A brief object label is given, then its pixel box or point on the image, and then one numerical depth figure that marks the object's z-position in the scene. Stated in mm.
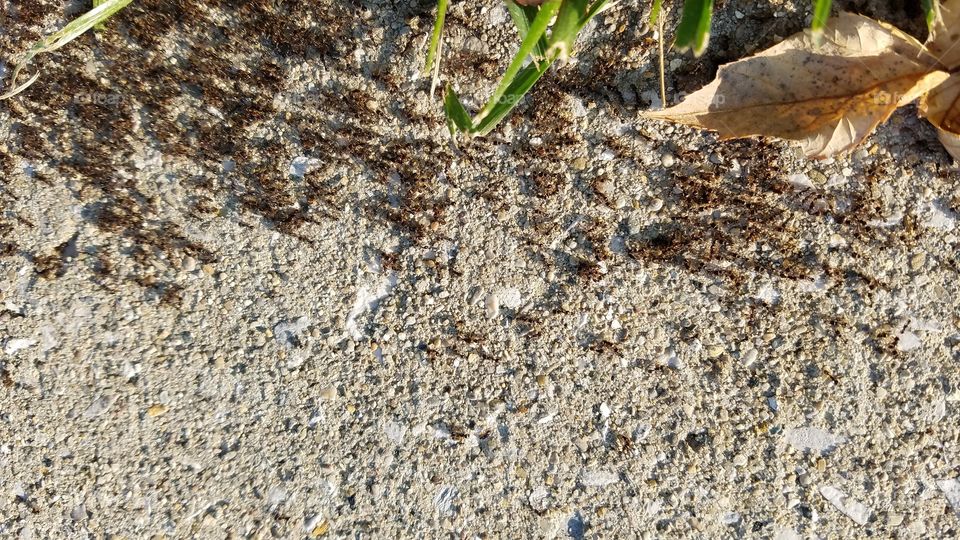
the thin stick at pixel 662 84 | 170
